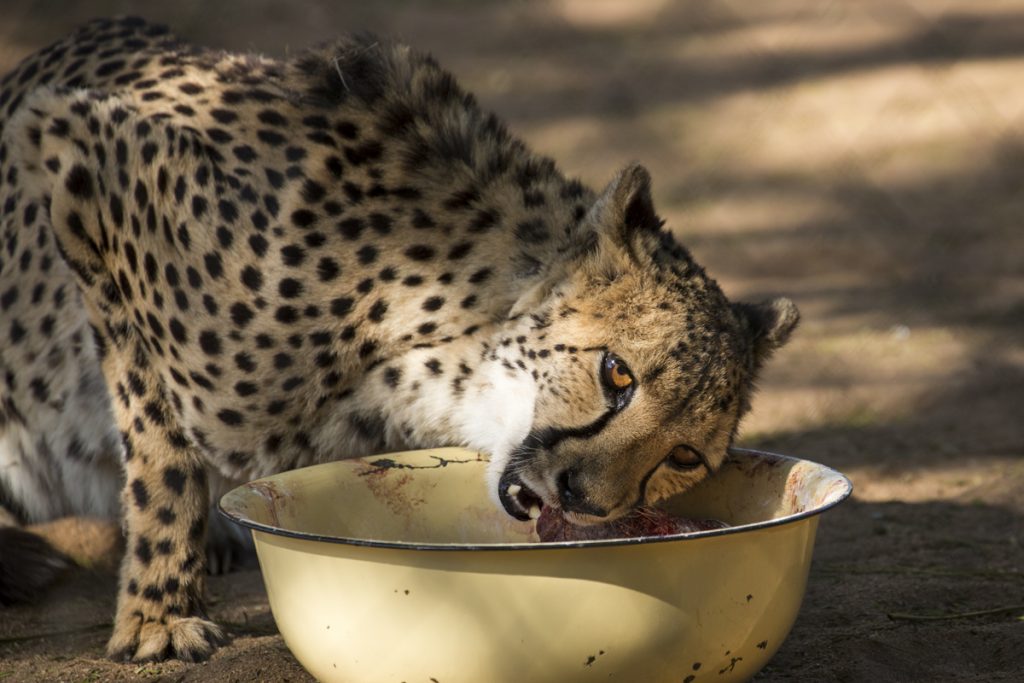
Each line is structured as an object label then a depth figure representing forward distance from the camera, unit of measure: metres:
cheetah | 5.59
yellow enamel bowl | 5.37
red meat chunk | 5.57
